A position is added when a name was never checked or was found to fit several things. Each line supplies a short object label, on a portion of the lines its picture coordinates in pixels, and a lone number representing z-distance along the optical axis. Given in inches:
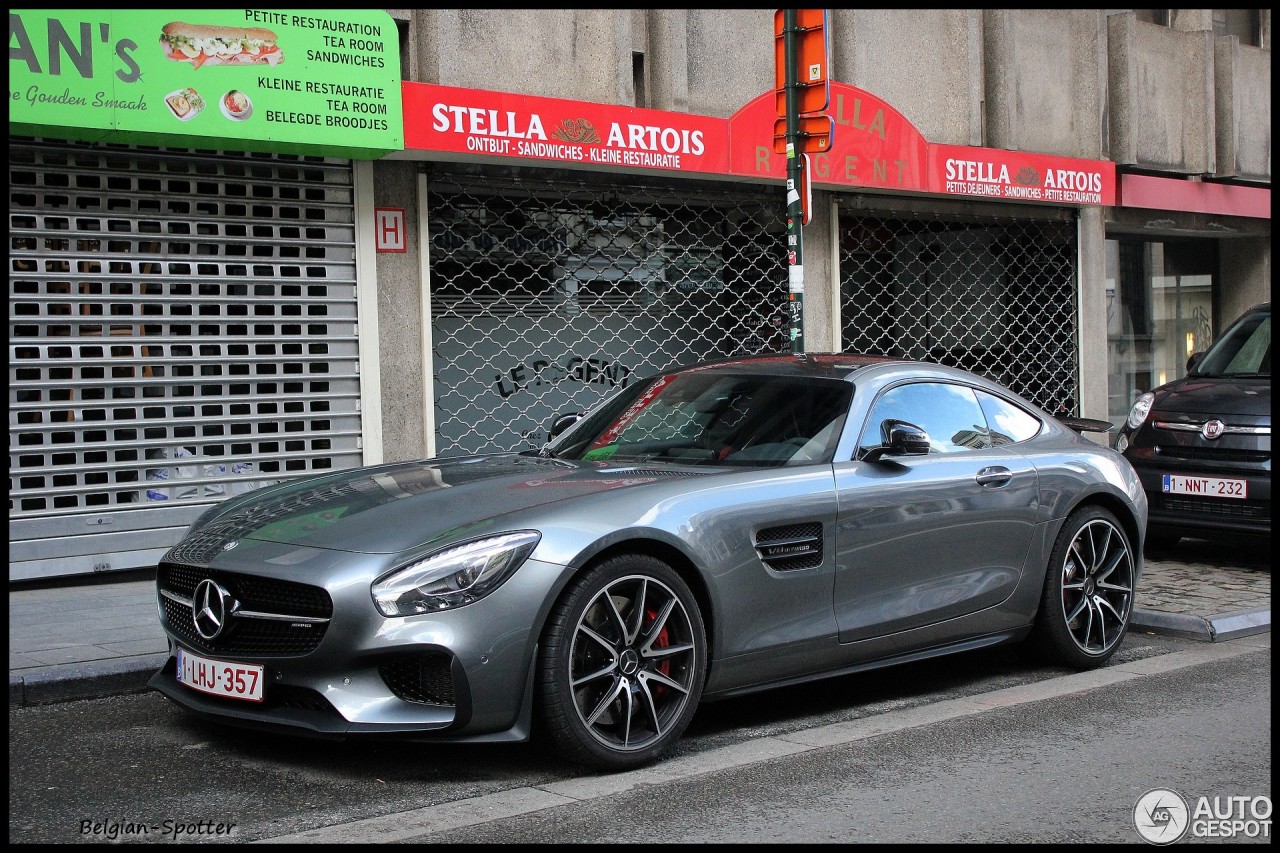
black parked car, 360.2
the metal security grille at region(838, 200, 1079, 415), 533.3
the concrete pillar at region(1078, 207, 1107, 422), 600.1
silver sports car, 175.5
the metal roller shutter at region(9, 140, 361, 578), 346.0
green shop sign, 317.7
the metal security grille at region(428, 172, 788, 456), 425.4
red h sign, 402.3
